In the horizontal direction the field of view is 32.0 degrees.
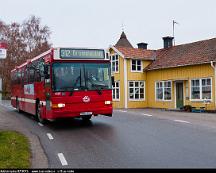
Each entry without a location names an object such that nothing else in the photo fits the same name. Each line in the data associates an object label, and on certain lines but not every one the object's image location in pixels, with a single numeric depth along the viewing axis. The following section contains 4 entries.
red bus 15.33
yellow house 30.81
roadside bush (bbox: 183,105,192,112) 30.38
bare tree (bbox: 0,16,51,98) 66.56
